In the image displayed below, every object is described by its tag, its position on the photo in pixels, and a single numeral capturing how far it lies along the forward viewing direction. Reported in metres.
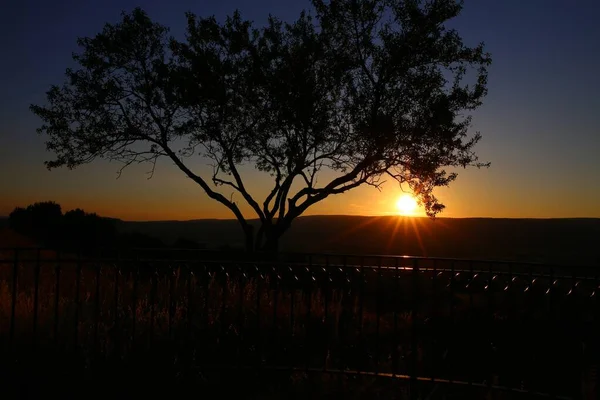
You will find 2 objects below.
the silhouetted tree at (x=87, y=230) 31.23
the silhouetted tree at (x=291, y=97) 22.11
